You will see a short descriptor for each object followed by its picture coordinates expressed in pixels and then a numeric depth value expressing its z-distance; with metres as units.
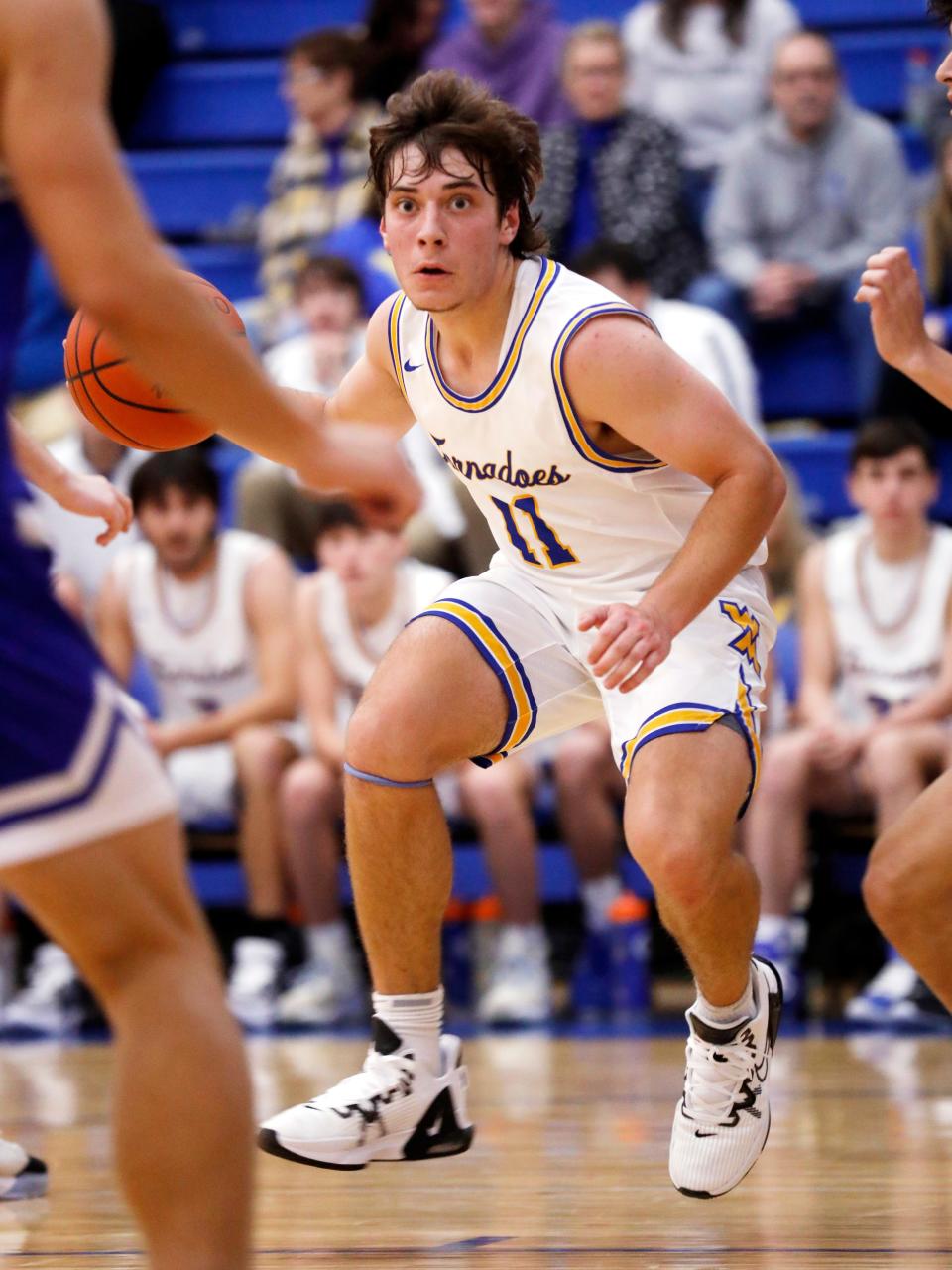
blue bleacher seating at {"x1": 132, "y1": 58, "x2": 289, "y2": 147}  21.22
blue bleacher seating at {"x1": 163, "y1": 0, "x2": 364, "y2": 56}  21.75
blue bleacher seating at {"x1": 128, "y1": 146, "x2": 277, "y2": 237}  20.41
